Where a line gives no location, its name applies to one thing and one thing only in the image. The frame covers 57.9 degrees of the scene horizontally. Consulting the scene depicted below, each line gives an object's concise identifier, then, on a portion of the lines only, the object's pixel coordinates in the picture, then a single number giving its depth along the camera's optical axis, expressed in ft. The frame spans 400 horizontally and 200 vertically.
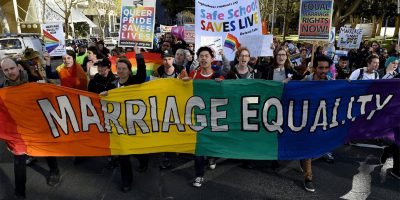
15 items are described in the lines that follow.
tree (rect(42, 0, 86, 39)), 114.01
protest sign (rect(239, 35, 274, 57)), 22.75
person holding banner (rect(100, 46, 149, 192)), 14.58
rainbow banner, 13.97
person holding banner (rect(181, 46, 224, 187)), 14.90
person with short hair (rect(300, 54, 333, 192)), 14.52
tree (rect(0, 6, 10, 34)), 92.15
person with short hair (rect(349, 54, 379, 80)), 18.76
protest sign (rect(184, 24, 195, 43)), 42.04
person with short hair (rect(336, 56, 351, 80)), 24.41
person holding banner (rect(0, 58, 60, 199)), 13.79
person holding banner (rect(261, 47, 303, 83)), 17.55
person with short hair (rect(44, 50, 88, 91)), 18.81
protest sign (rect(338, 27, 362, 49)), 41.70
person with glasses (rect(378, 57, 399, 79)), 19.88
